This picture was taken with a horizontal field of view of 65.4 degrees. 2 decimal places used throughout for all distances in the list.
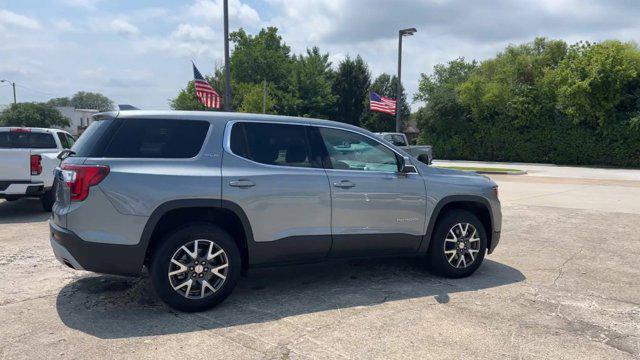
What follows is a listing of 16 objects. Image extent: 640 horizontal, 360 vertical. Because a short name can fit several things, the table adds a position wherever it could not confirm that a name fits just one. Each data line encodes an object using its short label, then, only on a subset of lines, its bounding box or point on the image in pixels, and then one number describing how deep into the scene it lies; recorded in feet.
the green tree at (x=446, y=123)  118.62
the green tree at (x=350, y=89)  164.55
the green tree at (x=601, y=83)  90.48
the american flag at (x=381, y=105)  84.89
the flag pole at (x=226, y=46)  44.39
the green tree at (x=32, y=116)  204.64
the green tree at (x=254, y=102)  98.84
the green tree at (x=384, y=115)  166.30
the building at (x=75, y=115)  288.55
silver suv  13.74
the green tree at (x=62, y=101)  460.30
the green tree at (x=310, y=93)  156.76
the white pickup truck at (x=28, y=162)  29.43
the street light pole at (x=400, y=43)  76.18
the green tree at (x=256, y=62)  175.22
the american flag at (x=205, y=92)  56.80
